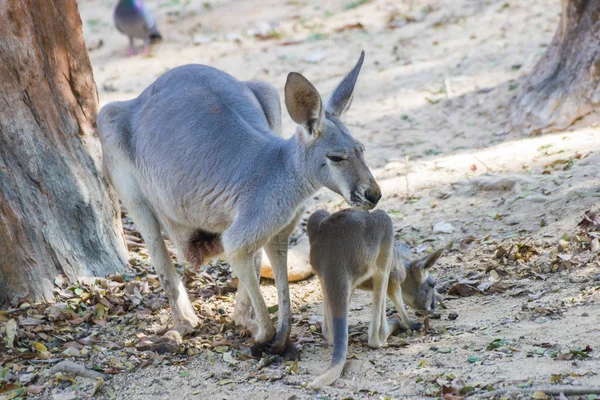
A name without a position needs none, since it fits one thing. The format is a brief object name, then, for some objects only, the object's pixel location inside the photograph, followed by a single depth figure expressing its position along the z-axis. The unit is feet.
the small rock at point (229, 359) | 28.32
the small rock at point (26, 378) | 26.93
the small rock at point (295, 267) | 36.86
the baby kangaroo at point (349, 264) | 27.45
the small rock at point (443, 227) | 39.63
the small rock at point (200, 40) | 80.59
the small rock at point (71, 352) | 28.84
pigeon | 78.95
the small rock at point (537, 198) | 38.47
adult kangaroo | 25.99
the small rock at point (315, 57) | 71.54
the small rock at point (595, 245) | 32.32
